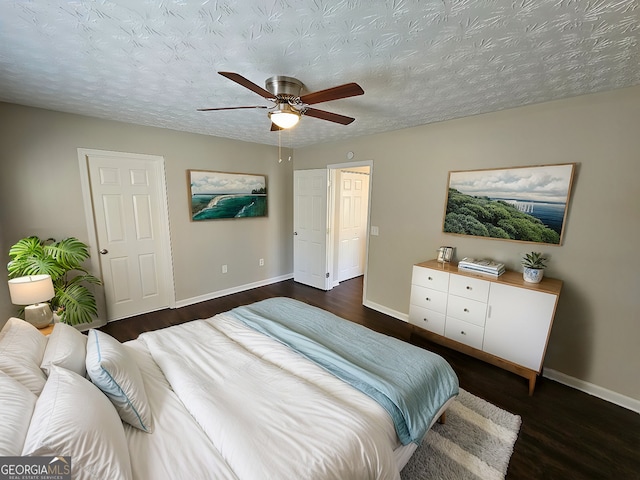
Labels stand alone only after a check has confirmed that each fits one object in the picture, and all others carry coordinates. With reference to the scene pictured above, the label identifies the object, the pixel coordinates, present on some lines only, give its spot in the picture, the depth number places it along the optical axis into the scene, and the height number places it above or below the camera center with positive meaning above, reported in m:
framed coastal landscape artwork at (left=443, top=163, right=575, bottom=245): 2.25 +0.00
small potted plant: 2.20 -0.54
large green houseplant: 2.36 -0.66
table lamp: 1.99 -0.76
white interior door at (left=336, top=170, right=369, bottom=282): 4.51 -0.39
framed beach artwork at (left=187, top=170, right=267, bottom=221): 3.66 +0.04
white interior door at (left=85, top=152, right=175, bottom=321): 3.04 -0.43
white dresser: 2.14 -0.99
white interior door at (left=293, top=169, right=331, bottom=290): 4.30 -0.46
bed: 0.92 -0.94
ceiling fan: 1.60 +0.63
